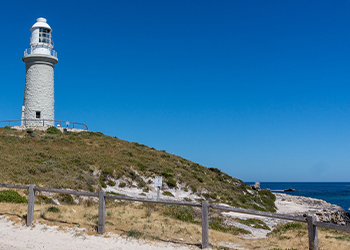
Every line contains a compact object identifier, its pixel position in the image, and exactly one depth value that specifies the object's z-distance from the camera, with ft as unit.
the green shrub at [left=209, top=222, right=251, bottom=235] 46.09
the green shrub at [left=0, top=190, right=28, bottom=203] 47.19
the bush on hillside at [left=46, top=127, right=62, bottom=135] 139.73
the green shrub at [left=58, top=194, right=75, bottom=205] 58.16
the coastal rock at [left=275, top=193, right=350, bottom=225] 100.55
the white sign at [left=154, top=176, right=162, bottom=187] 58.90
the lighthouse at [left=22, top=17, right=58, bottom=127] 146.30
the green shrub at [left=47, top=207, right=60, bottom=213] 41.75
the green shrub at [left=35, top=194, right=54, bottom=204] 52.79
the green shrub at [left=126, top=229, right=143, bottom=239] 31.76
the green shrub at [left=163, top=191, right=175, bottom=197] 92.17
